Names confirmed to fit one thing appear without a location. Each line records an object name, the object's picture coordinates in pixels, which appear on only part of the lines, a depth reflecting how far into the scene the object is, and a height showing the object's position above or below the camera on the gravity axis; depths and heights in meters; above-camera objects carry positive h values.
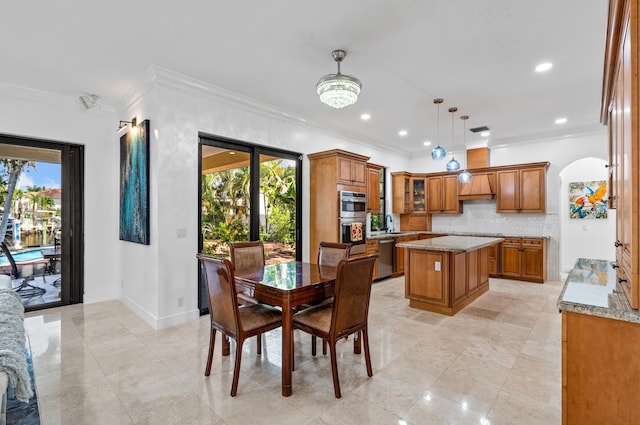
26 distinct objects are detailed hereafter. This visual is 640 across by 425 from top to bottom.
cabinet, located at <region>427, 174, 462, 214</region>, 7.31 +0.44
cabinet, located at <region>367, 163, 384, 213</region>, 6.41 +0.54
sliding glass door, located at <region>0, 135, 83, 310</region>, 4.20 -0.07
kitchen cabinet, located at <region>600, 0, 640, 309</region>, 1.36 +0.38
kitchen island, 4.08 -0.81
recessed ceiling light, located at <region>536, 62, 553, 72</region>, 3.42 +1.60
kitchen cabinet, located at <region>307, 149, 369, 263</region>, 5.11 +0.40
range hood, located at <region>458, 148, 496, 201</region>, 6.76 +0.69
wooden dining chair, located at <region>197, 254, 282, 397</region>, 2.29 -0.80
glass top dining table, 2.30 -0.57
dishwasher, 6.16 -0.86
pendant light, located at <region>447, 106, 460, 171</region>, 4.96 +0.78
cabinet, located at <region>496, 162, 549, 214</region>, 6.18 +0.49
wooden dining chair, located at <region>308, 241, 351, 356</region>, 3.28 -0.41
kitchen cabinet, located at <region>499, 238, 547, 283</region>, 5.99 -0.89
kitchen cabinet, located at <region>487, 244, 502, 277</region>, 6.47 -0.95
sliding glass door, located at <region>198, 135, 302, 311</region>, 4.20 +0.24
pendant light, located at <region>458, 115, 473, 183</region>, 5.29 +0.67
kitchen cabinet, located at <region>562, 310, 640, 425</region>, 1.46 -0.75
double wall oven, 5.22 -0.10
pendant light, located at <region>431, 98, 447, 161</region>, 4.71 +0.90
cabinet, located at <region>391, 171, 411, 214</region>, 7.50 +0.51
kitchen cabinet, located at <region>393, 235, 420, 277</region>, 6.61 -0.95
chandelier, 2.84 +1.13
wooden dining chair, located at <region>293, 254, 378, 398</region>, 2.27 -0.77
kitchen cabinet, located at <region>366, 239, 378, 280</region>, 5.91 -0.63
